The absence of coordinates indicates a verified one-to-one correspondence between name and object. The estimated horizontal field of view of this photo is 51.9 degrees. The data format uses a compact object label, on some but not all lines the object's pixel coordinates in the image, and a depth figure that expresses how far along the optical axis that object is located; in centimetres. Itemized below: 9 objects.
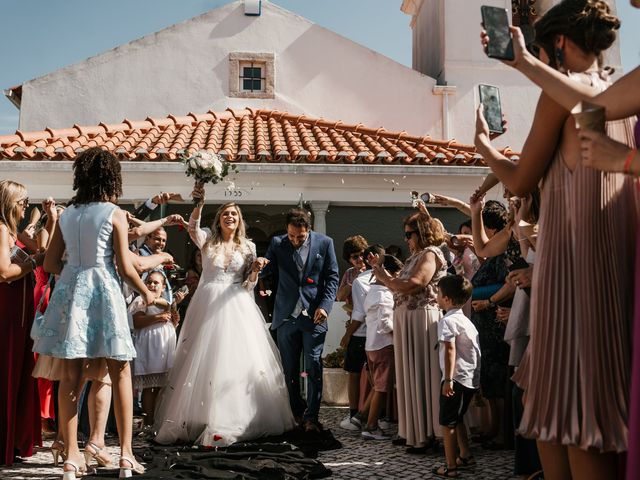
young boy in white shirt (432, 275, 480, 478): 491
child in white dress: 648
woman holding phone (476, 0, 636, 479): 215
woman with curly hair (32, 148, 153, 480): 438
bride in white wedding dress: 583
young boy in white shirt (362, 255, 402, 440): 661
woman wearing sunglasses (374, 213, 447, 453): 562
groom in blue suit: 672
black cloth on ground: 460
